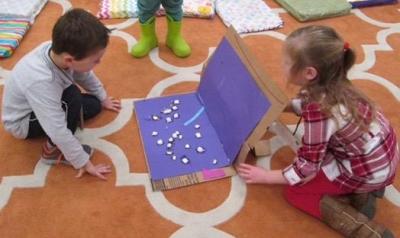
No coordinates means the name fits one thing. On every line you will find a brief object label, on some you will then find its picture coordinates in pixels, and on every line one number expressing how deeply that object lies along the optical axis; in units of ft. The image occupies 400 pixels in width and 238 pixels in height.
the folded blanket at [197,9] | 5.56
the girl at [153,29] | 4.69
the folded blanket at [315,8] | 5.65
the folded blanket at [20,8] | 5.12
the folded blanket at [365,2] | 5.96
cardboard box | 3.29
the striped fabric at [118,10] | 5.44
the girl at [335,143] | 2.68
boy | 2.87
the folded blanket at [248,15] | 5.39
